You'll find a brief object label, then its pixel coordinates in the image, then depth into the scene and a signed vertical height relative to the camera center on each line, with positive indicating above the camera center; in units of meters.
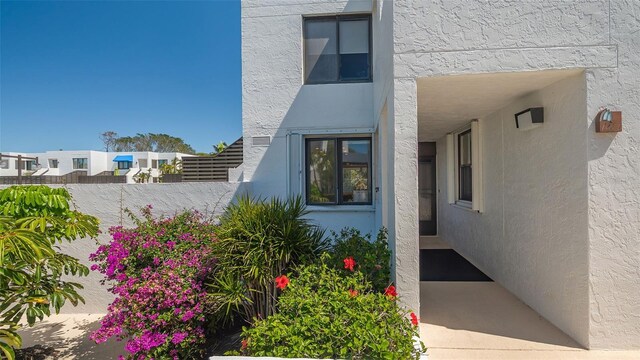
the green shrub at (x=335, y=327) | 2.54 -1.25
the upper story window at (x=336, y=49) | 6.77 +2.97
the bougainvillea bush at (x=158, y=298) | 3.61 -1.33
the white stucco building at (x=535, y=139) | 3.15 +0.52
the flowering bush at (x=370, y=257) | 3.38 -0.84
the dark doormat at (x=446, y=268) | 5.55 -1.70
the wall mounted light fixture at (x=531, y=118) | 3.85 +0.80
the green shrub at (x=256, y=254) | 3.75 -0.86
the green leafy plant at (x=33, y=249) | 3.07 -0.60
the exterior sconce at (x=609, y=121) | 3.11 +0.59
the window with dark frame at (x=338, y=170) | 6.77 +0.30
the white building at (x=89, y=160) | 42.18 +3.75
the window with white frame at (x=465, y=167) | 5.79 +0.32
